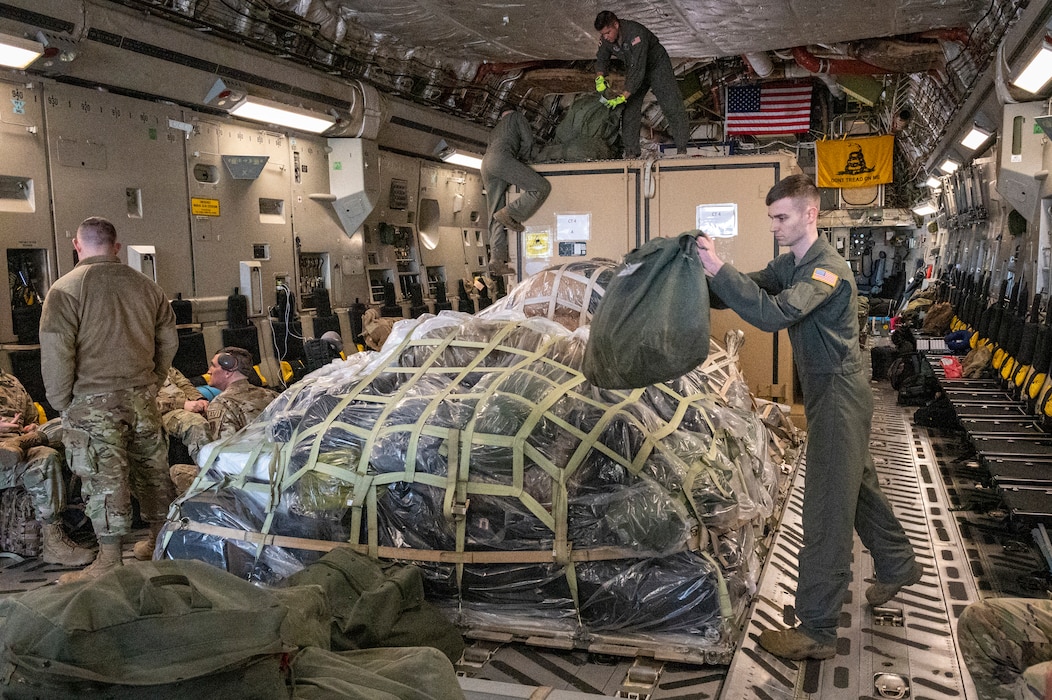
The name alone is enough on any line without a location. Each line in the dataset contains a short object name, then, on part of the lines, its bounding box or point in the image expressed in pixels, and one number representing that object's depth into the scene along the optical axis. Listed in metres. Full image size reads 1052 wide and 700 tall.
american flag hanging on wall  14.77
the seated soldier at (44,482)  5.43
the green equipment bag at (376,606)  3.20
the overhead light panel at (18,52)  5.72
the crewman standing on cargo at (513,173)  7.39
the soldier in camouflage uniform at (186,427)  6.16
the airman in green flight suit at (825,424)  3.64
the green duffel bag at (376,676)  2.19
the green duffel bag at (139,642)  1.92
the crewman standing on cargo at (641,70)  7.16
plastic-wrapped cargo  3.73
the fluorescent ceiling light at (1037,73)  6.22
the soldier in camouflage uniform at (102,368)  5.24
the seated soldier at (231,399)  6.02
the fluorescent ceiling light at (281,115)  8.17
